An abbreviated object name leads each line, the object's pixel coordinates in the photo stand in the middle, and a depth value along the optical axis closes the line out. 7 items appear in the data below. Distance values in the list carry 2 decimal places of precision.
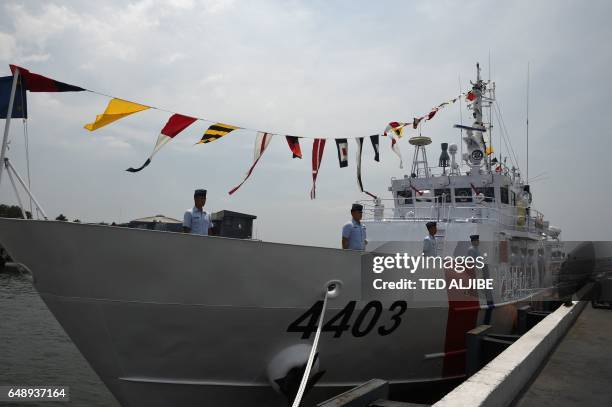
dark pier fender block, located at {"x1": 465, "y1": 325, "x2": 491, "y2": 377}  6.29
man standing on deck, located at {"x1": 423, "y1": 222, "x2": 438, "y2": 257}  6.50
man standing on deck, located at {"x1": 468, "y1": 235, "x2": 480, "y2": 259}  7.43
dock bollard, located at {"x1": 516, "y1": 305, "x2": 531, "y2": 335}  8.98
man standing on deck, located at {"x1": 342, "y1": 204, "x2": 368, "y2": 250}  5.61
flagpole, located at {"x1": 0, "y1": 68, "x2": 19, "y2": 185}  3.80
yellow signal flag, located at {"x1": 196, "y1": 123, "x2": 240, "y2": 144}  5.89
